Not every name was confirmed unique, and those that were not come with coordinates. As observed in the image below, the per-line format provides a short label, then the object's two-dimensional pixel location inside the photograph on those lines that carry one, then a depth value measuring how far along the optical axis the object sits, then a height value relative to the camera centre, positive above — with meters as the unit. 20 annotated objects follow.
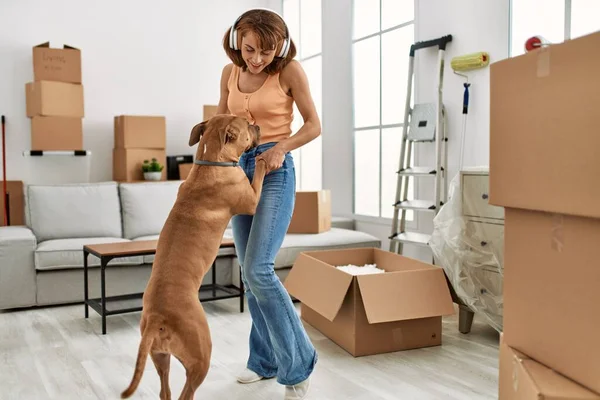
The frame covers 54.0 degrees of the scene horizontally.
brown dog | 1.65 -0.22
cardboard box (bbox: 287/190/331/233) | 4.16 -0.28
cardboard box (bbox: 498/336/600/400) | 1.24 -0.47
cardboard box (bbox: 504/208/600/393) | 1.23 -0.27
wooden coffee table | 3.13 -0.71
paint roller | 3.43 +0.63
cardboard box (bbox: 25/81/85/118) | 4.61 +0.60
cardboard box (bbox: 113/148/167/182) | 4.96 +0.11
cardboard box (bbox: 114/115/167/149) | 4.95 +0.36
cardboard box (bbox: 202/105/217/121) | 5.27 +0.56
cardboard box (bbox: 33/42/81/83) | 4.63 +0.88
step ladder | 3.67 +0.15
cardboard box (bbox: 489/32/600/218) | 1.19 +0.10
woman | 1.96 +0.07
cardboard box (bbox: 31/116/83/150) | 4.66 +0.33
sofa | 3.57 -0.44
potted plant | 4.96 +0.03
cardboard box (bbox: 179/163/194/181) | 5.28 +0.04
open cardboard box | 2.64 -0.61
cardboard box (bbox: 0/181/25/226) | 4.65 -0.23
